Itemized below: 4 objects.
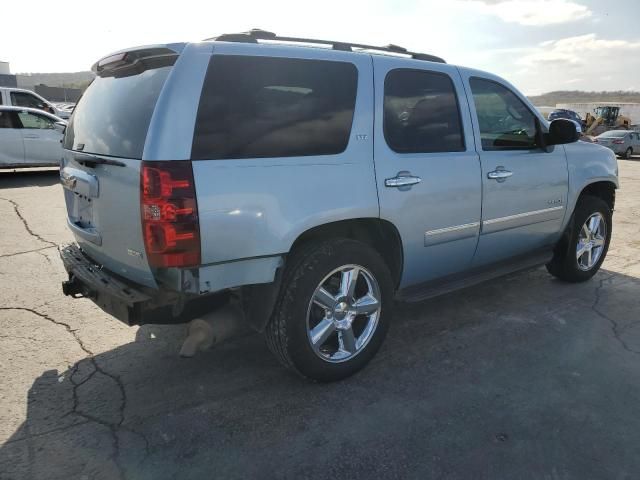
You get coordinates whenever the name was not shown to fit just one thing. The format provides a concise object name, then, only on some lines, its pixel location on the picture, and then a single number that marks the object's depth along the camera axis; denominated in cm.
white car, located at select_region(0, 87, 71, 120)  1434
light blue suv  254
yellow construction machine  3828
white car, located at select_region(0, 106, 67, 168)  1165
